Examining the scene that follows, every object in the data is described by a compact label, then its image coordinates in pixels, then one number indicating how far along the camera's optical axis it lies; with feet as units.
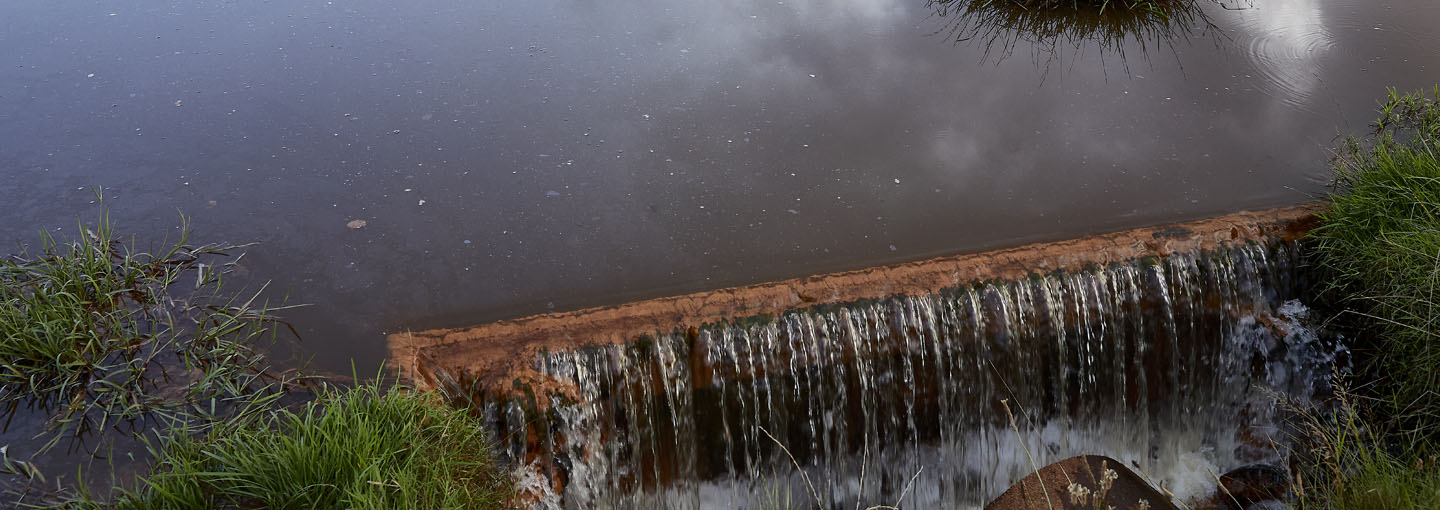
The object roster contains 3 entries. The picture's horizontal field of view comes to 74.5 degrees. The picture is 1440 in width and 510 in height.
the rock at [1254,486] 13.25
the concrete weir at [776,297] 10.55
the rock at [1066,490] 12.66
